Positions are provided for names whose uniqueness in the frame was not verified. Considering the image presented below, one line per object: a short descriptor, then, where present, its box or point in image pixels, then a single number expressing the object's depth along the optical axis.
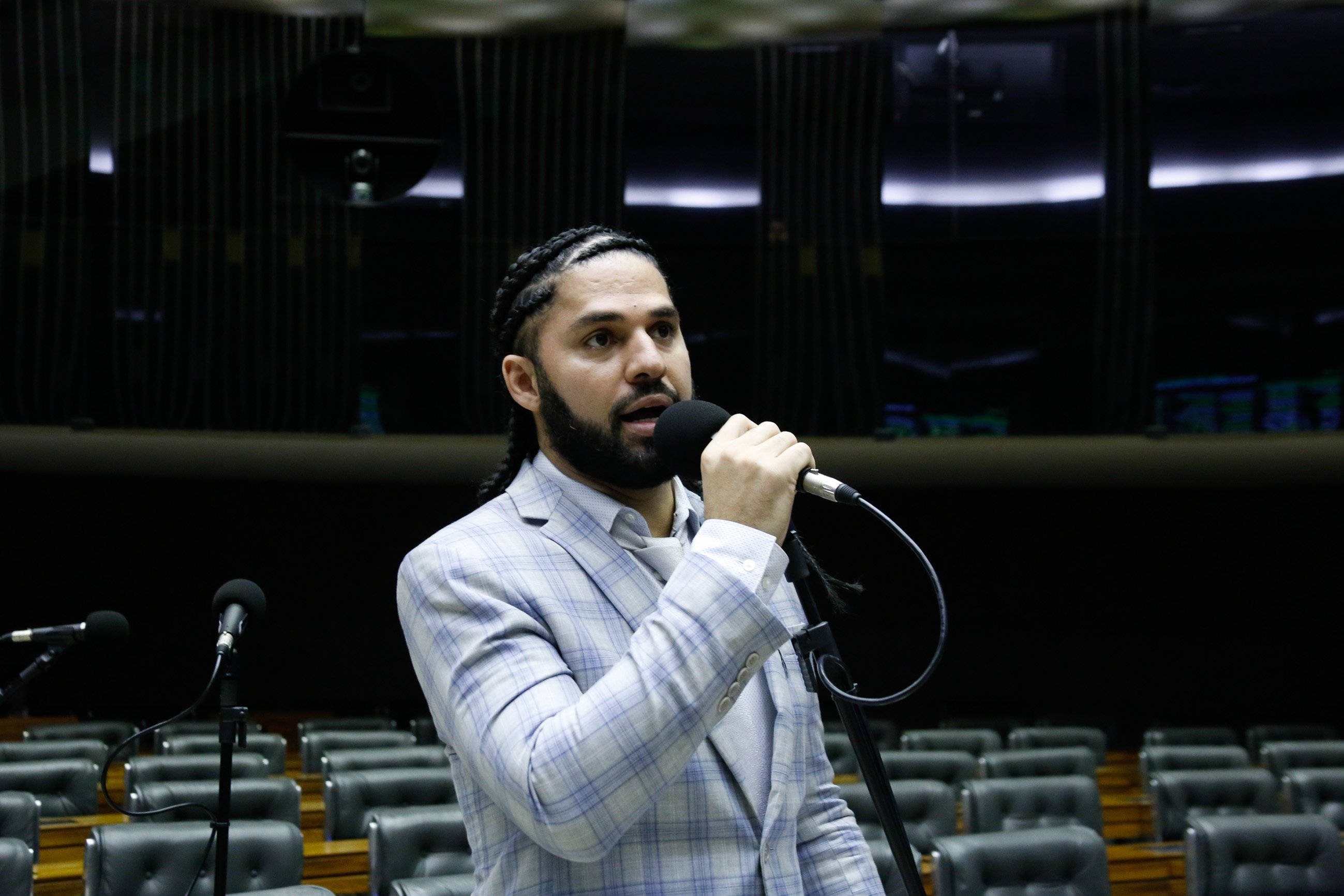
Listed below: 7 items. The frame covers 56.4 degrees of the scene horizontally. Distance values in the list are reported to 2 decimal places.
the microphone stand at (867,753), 1.14
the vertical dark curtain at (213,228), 8.52
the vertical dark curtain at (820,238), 8.88
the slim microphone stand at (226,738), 2.49
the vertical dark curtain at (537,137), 8.82
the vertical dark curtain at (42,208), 8.26
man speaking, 1.01
